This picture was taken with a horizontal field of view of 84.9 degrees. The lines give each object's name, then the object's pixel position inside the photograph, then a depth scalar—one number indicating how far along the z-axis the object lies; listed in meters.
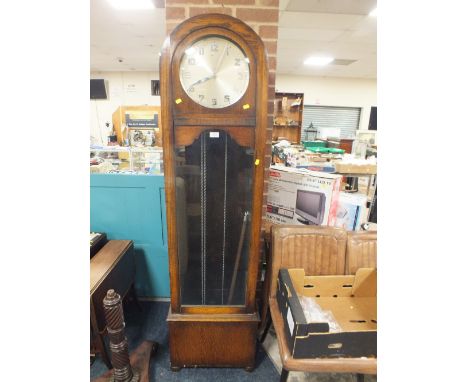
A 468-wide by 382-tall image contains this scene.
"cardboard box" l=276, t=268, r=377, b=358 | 1.08
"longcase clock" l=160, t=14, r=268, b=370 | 1.03
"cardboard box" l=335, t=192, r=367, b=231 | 1.74
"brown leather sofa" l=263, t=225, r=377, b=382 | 1.45
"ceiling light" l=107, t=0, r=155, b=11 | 2.87
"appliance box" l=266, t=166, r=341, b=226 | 1.65
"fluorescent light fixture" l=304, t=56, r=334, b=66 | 5.31
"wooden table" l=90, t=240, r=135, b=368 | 1.38
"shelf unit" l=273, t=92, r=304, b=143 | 6.92
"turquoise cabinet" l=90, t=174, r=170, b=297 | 1.84
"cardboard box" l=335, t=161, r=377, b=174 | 2.74
